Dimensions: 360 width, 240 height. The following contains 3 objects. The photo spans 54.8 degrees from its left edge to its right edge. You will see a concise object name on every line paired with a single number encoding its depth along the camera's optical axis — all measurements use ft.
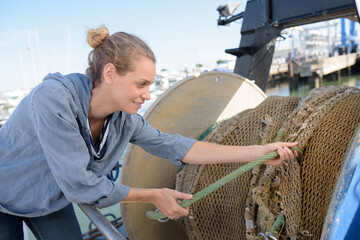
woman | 4.78
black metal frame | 11.07
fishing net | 5.68
